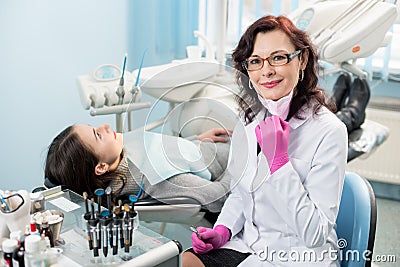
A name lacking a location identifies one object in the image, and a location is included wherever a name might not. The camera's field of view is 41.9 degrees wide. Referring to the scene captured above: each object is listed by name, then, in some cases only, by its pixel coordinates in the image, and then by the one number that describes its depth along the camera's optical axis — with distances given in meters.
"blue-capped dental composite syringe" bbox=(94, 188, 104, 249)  1.11
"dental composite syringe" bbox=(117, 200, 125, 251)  1.12
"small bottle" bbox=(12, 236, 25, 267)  1.01
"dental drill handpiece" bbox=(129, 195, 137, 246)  1.13
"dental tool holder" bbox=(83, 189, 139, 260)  1.11
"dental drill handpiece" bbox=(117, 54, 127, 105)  2.08
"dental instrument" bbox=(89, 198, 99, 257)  1.11
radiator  3.00
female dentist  1.32
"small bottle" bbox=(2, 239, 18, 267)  1.01
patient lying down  1.52
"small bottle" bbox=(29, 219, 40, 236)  1.08
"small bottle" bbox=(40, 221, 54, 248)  1.12
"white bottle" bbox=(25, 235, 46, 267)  1.00
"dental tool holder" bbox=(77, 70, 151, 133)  2.13
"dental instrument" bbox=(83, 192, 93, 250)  1.12
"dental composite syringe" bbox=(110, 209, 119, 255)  1.12
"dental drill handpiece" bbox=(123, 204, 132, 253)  1.12
